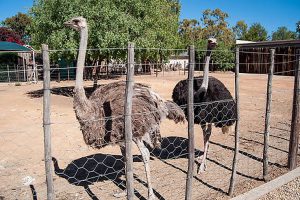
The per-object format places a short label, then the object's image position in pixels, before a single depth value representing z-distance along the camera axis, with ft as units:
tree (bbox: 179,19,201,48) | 106.88
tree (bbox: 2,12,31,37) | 103.26
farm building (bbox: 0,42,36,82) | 49.43
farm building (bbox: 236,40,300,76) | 52.98
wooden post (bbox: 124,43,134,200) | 6.70
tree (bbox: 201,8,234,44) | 108.16
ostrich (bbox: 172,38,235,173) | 11.21
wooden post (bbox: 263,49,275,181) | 10.08
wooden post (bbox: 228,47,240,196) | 9.15
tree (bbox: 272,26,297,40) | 162.33
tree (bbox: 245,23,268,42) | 110.83
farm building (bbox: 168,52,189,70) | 80.90
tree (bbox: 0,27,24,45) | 85.22
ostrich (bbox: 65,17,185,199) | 8.04
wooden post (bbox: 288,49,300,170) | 11.33
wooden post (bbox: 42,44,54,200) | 5.78
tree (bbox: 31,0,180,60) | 25.89
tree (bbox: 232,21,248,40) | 134.05
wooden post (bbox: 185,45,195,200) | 7.79
